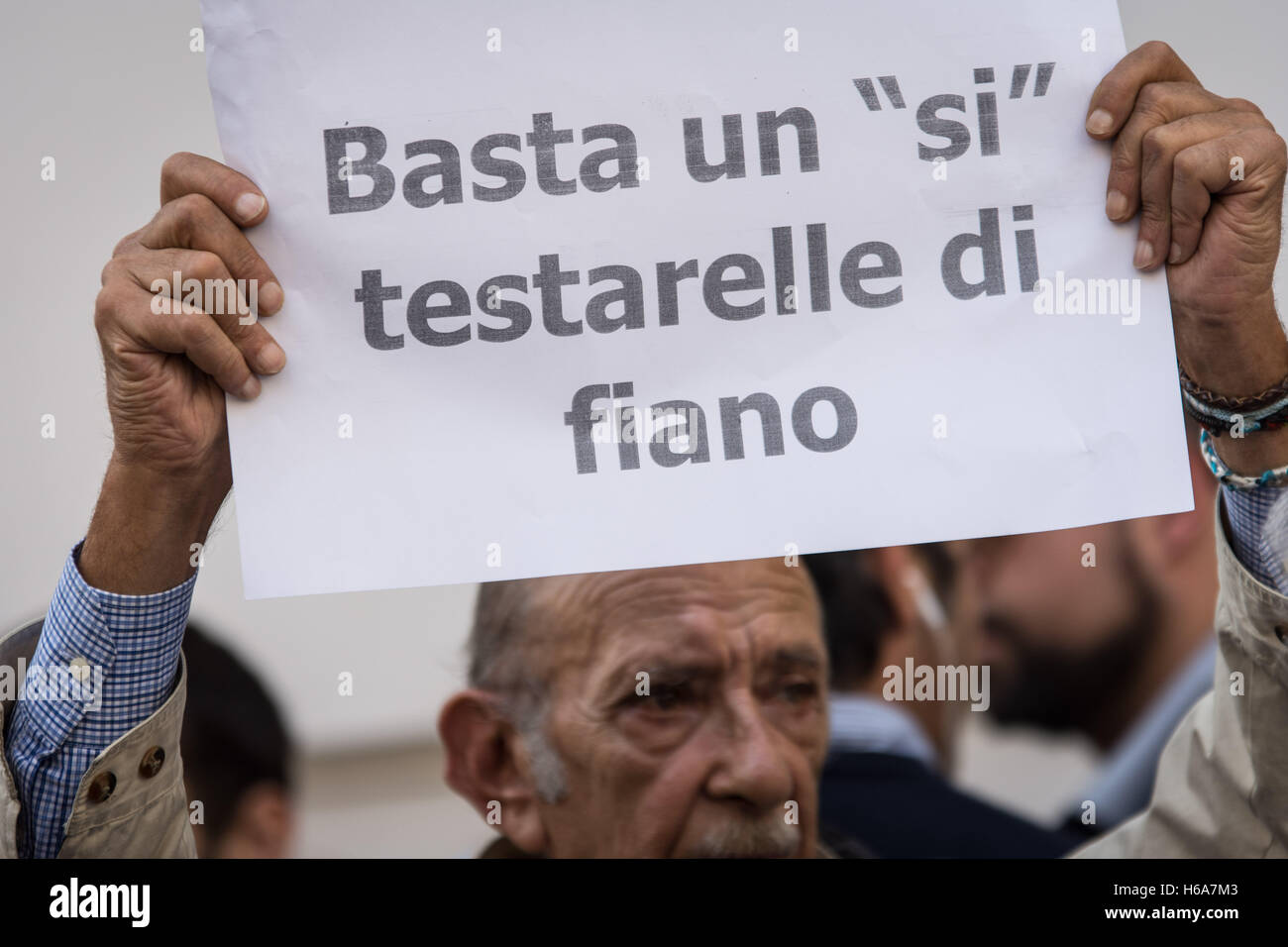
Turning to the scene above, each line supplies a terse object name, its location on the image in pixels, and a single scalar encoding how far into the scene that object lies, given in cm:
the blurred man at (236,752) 345
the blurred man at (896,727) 270
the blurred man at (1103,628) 368
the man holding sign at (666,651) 142
